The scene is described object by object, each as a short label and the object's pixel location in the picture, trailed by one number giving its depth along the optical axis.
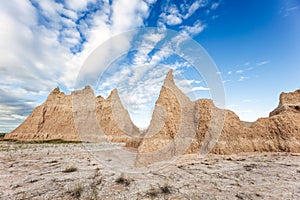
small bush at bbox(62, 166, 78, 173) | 12.22
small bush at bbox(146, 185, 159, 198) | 7.60
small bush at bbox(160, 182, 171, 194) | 7.98
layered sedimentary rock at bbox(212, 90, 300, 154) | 15.64
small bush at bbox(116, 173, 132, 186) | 9.25
